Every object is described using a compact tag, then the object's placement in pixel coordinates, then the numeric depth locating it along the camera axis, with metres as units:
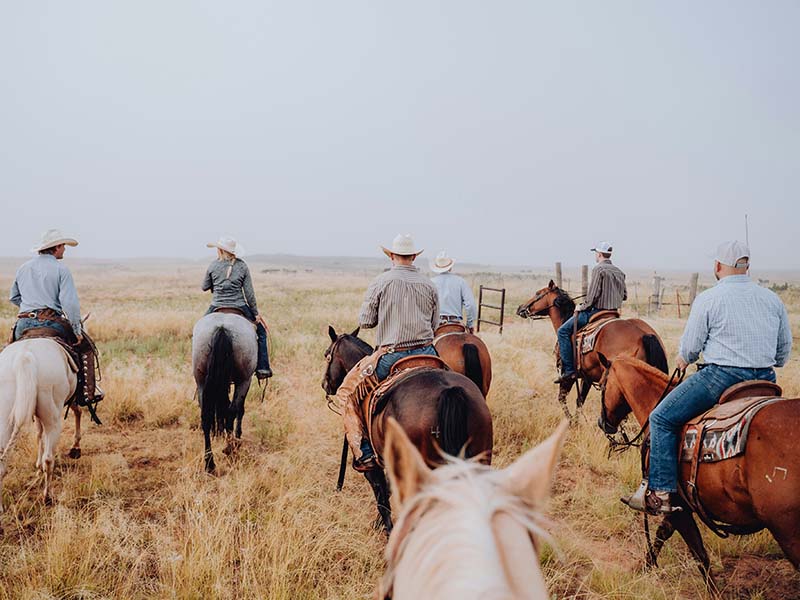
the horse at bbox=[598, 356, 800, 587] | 2.77
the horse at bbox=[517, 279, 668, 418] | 6.08
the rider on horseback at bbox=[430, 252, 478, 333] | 7.46
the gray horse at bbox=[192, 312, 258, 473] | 5.69
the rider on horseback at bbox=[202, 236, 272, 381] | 6.21
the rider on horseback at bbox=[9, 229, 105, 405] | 5.03
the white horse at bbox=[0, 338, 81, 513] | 4.22
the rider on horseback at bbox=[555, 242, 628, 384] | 6.98
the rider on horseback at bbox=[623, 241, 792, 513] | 3.42
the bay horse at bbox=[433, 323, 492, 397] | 5.80
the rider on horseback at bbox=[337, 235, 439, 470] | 4.29
